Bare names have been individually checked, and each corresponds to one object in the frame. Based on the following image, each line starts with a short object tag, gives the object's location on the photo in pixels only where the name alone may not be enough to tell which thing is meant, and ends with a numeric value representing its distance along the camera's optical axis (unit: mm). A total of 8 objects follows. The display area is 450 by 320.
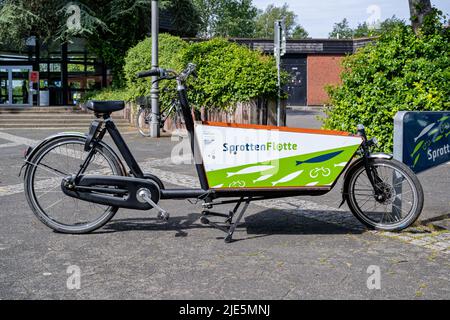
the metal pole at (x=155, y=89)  13281
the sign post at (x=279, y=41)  13234
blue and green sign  5133
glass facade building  23453
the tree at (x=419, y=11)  9922
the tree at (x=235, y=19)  64625
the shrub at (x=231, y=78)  13000
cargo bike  4613
